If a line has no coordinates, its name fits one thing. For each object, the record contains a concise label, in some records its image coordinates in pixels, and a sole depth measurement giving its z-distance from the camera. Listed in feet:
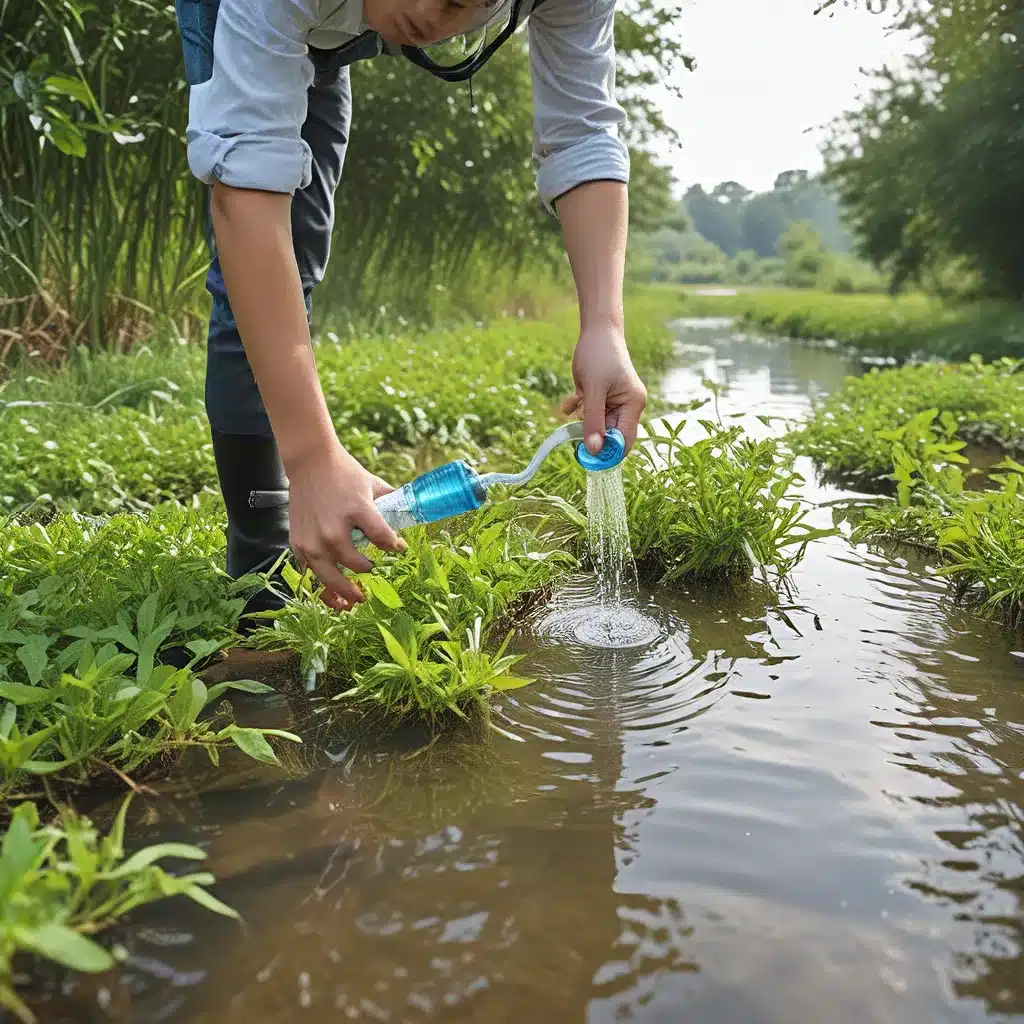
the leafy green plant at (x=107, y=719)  4.81
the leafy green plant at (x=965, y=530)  7.57
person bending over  4.83
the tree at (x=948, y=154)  39.27
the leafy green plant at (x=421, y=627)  5.66
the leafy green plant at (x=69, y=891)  3.08
